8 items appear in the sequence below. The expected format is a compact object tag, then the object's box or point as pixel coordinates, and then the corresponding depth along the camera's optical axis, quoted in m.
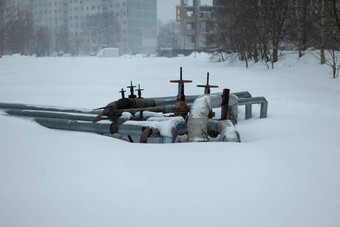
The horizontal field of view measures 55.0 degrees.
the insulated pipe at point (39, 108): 7.65
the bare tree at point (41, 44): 87.44
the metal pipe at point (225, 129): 5.18
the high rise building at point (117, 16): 138.38
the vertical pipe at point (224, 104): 6.12
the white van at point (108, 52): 89.81
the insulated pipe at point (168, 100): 7.25
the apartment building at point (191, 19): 87.50
